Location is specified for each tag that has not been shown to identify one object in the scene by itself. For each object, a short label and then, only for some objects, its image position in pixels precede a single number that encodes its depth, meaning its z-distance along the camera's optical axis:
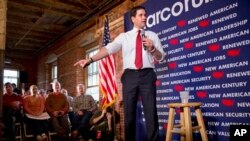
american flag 4.88
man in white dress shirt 2.30
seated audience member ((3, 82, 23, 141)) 5.21
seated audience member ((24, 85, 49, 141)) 5.20
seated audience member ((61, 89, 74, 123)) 6.04
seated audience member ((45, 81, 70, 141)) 5.37
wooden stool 2.73
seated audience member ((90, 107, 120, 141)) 4.89
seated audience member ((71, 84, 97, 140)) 5.17
